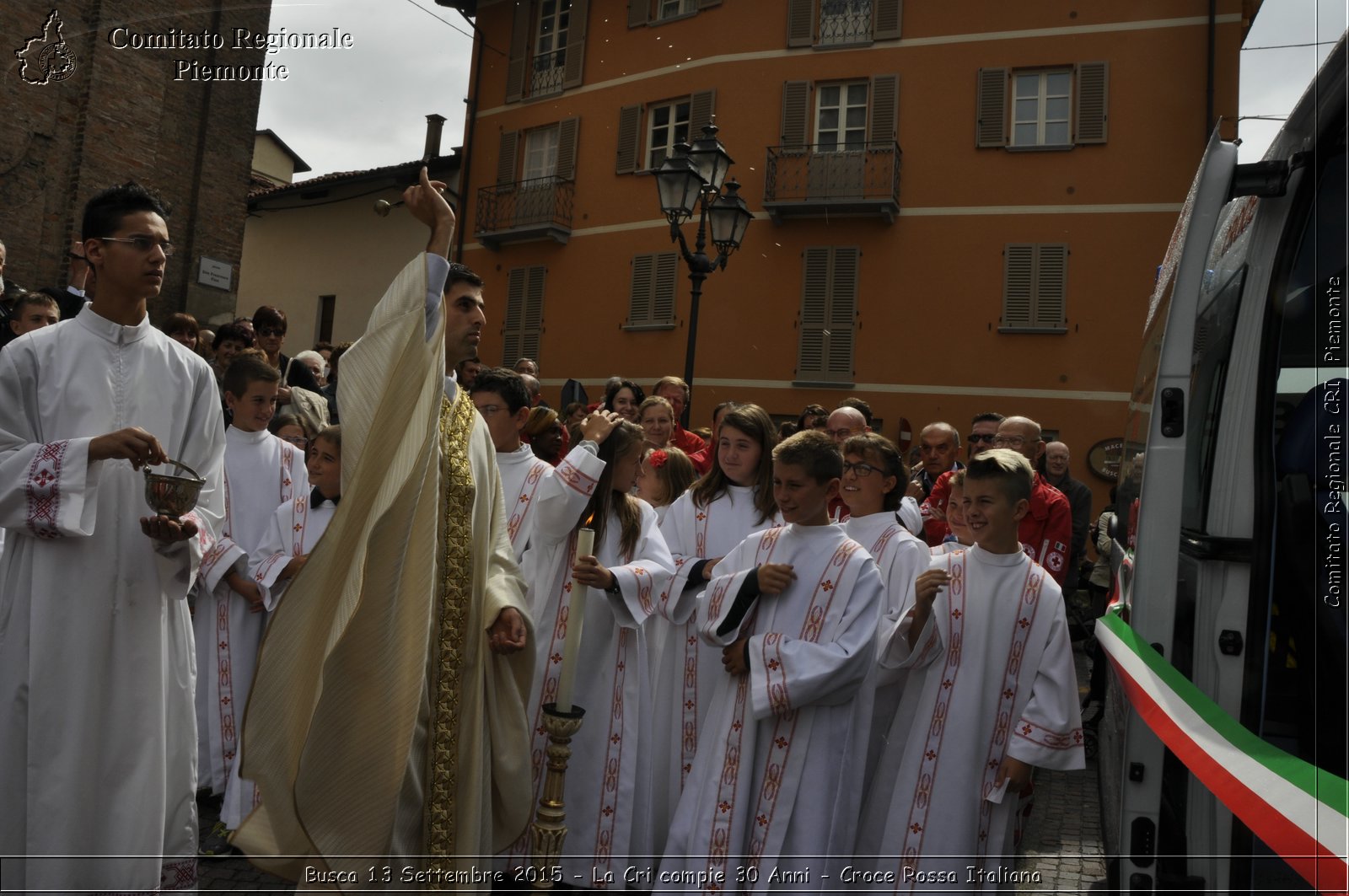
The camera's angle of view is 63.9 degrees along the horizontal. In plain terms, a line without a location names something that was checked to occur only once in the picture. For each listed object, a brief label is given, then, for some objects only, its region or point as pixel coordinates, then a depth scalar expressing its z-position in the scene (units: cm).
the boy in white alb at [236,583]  504
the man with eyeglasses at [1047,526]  632
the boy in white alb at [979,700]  375
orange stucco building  1738
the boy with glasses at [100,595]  326
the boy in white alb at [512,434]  466
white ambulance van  226
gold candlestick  331
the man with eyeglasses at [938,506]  643
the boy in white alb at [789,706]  382
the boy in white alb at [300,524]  488
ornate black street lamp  1037
